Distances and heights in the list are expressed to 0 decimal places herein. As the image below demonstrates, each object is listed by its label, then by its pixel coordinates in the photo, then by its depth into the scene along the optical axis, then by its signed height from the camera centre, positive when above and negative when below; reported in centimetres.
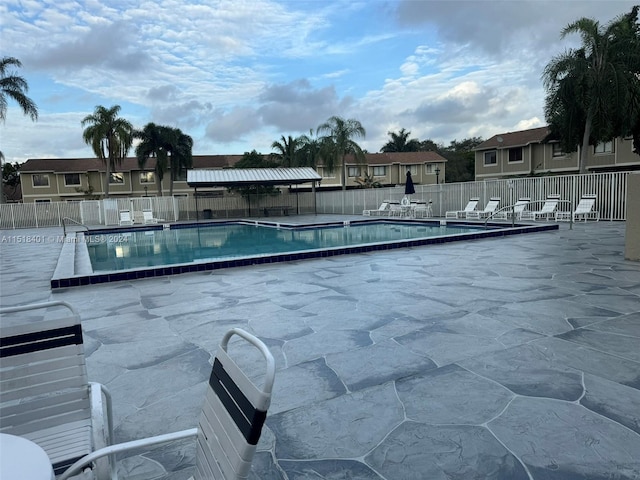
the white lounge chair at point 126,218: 2227 -72
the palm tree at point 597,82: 1745 +421
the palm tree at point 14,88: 2538 +728
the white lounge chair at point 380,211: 2333 -105
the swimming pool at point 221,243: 749 -140
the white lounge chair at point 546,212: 1567 -102
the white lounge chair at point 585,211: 1462 -100
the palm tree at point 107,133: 3070 +526
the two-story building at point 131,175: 3762 +247
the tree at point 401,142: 5209 +607
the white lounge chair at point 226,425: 109 -65
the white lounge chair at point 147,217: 2284 -77
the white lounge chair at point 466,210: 1862 -97
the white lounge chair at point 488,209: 1741 -93
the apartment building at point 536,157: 2644 +192
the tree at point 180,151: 3152 +380
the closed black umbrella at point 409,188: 2070 +14
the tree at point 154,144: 3092 +434
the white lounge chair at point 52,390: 171 -77
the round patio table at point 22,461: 107 -67
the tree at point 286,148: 3588 +412
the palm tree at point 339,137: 3053 +413
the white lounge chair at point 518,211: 1629 -101
